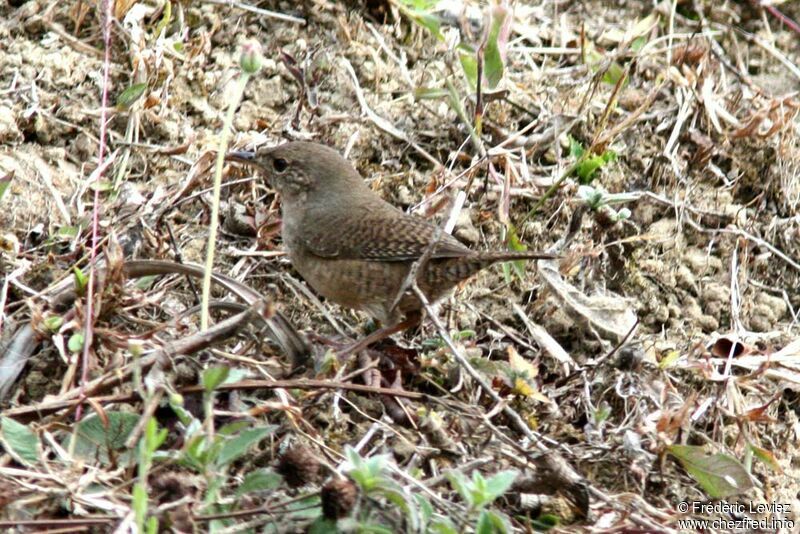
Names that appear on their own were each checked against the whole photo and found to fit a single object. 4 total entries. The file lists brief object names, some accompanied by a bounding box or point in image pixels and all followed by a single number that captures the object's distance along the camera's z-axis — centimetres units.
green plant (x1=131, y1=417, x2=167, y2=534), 559
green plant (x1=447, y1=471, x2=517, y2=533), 615
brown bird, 937
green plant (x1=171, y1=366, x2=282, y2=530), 622
